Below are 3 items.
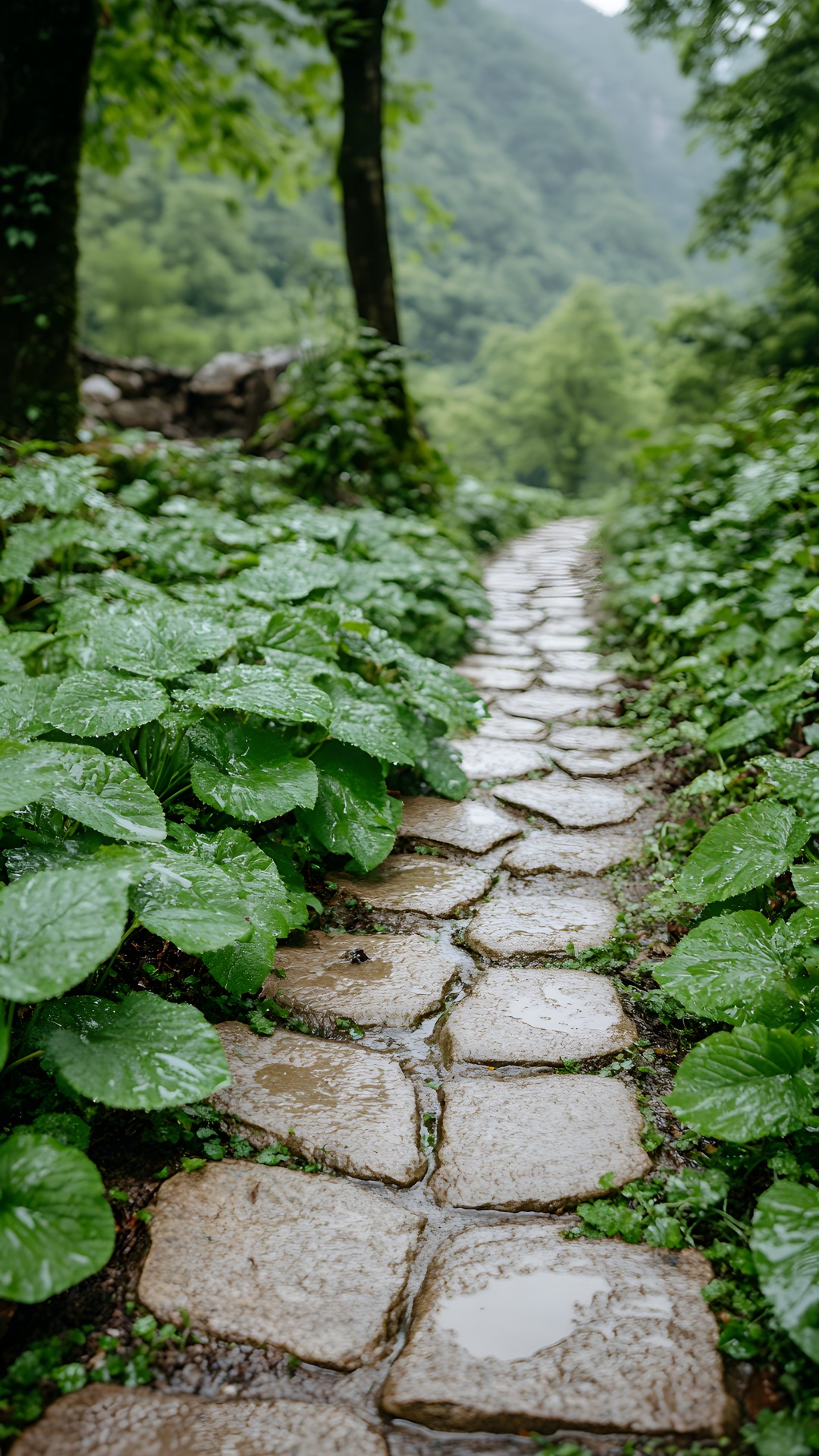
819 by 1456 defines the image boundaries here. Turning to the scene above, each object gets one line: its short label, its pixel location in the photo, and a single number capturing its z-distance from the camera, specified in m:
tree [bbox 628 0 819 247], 7.10
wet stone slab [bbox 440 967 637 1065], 1.46
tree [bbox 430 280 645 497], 27.53
